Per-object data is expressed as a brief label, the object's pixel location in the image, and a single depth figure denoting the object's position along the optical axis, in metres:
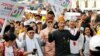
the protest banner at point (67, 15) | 12.62
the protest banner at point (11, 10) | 7.31
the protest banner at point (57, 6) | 10.08
